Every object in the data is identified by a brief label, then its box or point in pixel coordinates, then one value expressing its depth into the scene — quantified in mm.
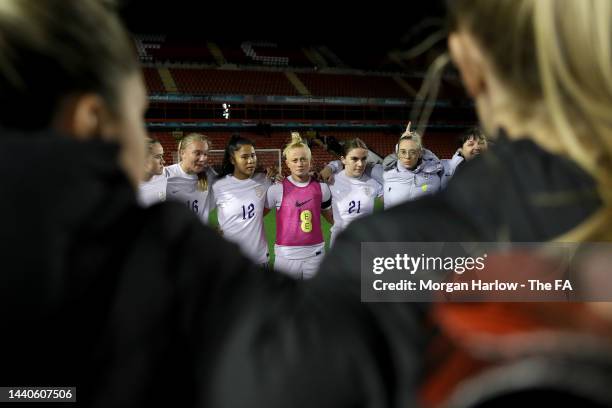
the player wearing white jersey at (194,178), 4941
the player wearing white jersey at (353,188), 5461
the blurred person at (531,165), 481
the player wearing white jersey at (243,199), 4867
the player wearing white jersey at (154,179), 4949
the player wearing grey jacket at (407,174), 5891
